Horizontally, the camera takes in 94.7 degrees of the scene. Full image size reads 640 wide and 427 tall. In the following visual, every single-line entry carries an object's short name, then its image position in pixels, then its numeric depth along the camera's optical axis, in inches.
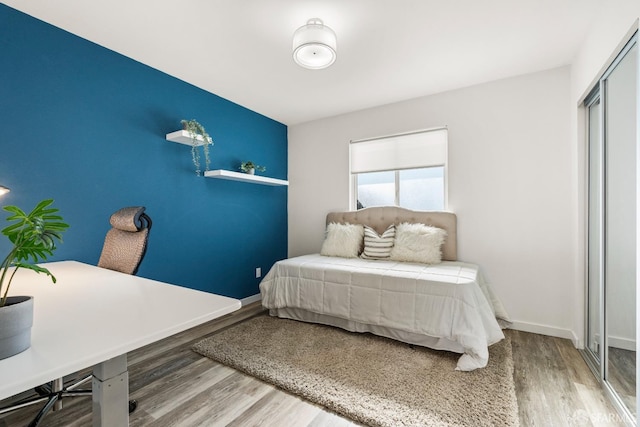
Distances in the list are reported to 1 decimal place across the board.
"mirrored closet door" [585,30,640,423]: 58.8
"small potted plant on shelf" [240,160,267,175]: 135.2
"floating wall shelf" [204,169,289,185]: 119.4
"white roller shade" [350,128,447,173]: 129.6
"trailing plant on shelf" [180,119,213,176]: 108.2
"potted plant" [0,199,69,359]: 24.7
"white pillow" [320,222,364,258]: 132.7
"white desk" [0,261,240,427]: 24.1
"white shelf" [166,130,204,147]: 105.0
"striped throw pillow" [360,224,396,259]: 126.6
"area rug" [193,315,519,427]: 63.0
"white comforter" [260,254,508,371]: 83.4
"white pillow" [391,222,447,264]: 114.9
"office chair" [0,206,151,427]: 60.9
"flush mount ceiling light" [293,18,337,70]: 76.7
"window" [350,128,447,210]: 130.3
